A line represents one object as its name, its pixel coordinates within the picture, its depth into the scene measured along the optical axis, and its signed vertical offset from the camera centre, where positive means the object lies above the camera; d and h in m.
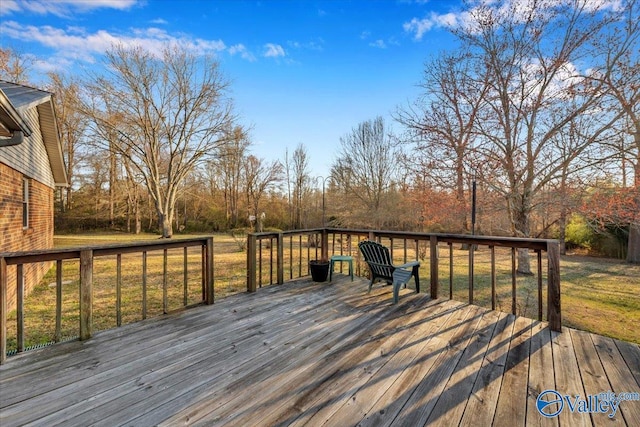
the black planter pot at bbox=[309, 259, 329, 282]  4.57 -1.00
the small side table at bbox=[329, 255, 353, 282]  4.48 -0.80
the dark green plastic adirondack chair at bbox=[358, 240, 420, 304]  3.50 -0.76
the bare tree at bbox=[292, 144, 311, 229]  21.20 +2.74
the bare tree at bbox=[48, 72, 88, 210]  13.81 +5.78
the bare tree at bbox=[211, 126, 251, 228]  22.16 +2.39
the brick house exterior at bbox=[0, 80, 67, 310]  4.10 +0.85
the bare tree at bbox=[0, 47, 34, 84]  12.21 +7.15
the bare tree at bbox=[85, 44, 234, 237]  13.70 +5.73
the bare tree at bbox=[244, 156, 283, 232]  21.95 +2.96
